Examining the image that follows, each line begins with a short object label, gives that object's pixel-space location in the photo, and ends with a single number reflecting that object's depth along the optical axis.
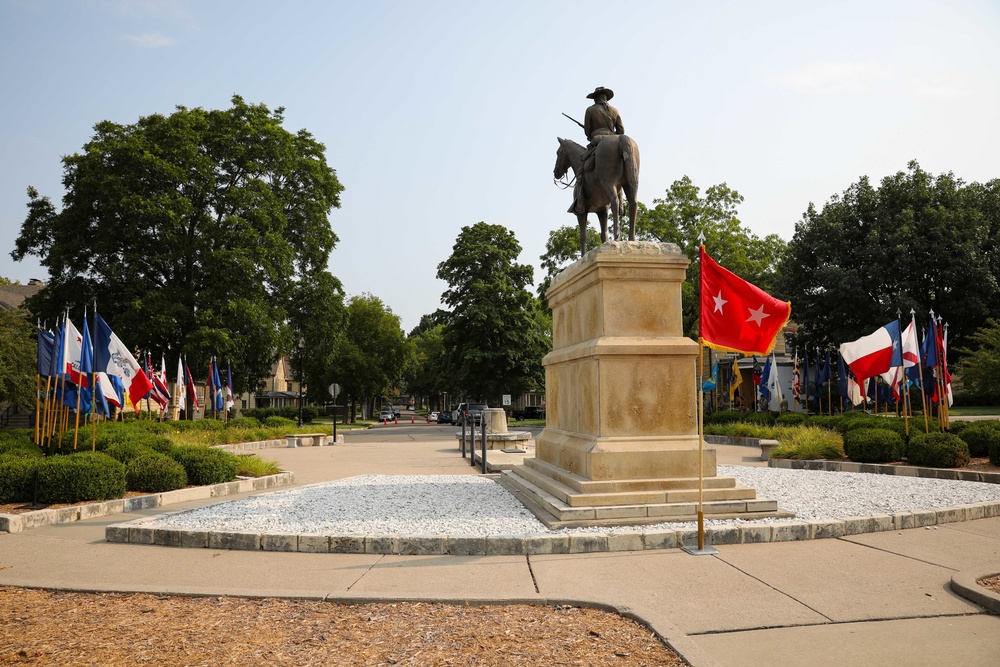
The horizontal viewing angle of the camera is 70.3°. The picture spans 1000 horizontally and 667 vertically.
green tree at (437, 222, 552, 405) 47.50
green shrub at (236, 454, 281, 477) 14.95
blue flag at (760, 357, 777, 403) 31.53
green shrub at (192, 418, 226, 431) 25.63
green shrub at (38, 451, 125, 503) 10.67
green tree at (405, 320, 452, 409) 82.50
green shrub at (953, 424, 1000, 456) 14.78
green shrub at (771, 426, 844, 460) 16.70
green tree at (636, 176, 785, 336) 42.62
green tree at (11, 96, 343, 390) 31.17
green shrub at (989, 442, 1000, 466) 13.70
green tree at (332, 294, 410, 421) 61.31
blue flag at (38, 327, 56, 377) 14.47
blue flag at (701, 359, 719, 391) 35.28
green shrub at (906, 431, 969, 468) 13.88
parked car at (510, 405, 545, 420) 60.69
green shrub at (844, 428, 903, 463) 15.05
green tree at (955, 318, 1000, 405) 34.03
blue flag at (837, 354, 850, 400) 29.91
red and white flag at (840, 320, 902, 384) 15.94
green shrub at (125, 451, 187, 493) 12.08
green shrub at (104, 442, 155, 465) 13.14
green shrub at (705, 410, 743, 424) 32.86
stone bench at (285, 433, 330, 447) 29.22
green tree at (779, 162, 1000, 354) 38.00
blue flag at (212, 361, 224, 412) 30.61
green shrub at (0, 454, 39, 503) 10.65
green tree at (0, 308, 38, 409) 26.31
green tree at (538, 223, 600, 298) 44.56
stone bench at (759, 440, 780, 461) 19.58
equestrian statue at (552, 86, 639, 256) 10.67
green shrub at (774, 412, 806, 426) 28.02
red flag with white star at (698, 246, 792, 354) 8.09
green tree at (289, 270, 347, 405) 36.88
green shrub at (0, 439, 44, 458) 12.57
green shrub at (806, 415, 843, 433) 23.41
